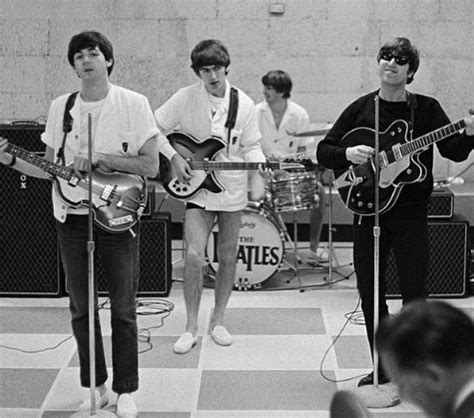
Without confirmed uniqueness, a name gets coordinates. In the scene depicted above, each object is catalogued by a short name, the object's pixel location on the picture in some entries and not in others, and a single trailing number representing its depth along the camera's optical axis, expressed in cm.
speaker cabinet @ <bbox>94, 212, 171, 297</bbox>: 640
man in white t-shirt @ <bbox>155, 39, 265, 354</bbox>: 519
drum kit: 654
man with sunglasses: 427
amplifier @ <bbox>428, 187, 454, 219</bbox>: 638
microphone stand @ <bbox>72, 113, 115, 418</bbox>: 390
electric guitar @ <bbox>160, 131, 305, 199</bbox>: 522
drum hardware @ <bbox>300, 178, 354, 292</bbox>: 668
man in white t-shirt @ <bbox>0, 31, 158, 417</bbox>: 407
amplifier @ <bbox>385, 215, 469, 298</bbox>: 633
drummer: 757
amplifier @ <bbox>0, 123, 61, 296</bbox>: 621
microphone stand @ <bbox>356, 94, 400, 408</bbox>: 411
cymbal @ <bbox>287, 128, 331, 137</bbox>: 648
